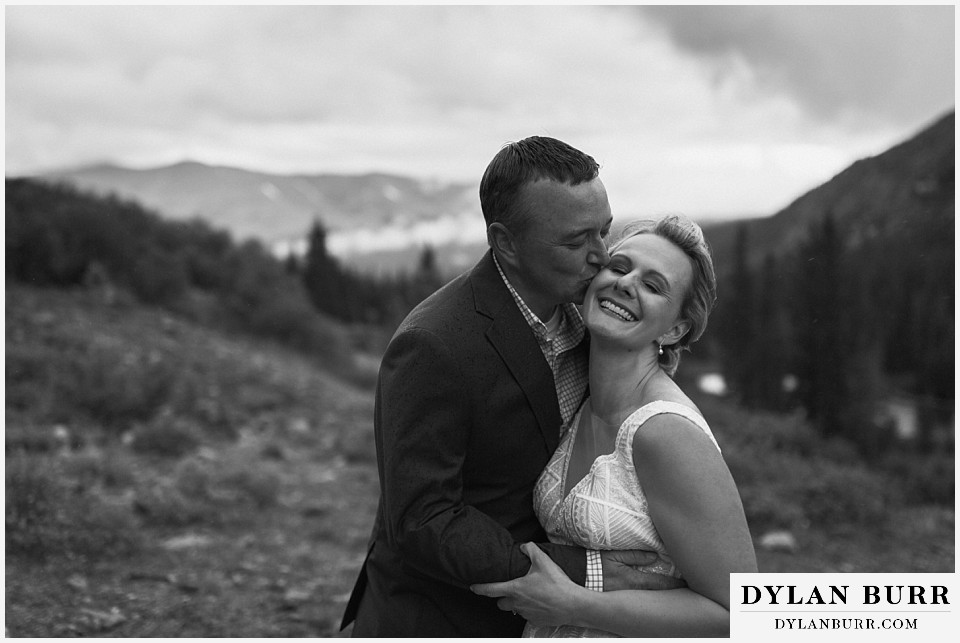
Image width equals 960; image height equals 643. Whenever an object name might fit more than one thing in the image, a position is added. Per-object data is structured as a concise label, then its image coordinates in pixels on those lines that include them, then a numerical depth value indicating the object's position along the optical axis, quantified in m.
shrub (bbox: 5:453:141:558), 5.06
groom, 1.92
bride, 1.89
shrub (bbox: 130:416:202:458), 7.45
